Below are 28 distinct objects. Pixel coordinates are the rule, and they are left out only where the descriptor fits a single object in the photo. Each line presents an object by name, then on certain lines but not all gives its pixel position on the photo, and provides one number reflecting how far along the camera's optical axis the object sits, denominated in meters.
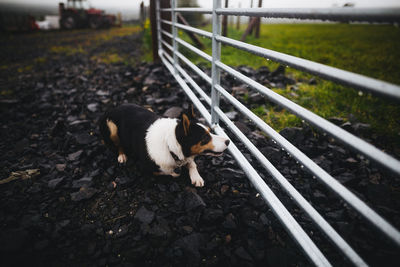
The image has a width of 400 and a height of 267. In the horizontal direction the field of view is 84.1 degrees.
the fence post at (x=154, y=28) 5.82
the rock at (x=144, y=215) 1.93
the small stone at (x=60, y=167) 2.54
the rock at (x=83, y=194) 2.15
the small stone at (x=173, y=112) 3.35
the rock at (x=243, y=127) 2.91
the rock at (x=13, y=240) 1.65
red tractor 15.32
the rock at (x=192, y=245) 1.62
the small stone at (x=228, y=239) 1.73
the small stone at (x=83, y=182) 2.30
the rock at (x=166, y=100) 3.84
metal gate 0.92
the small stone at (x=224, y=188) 2.17
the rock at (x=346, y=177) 2.14
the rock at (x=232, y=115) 3.19
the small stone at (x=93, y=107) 3.85
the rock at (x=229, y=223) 1.81
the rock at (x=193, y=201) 2.01
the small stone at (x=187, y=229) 1.83
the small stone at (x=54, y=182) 2.28
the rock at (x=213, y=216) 1.87
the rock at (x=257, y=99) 3.68
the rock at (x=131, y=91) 4.33
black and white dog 2.06
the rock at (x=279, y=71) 4.87
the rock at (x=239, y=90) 4.00
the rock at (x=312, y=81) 4.59
